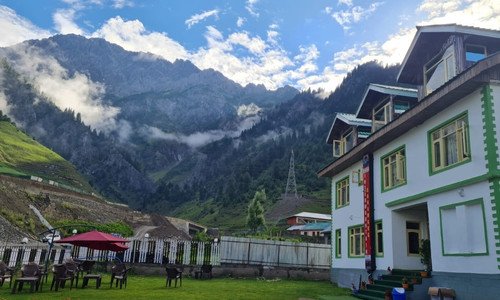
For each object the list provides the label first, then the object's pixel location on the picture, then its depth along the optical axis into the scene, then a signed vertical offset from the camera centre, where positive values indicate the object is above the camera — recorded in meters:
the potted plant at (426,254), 15.67 +0.51
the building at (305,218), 82.19 +8.17
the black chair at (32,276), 14.73 -1.14
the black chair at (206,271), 23.90 -0.93
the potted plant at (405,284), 14.67 -0.60
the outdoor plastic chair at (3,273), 15.63 -1.15
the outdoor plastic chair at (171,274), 18.41 -0.94
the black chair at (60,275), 15.44 -1.07
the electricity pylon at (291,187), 114.82 +20.51
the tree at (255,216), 77.06 +7.38
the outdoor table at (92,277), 16.67 -1.27
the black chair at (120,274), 17.39 -1.01
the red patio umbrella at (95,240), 17.08 +0.29
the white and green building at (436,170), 12.21 +3.55
